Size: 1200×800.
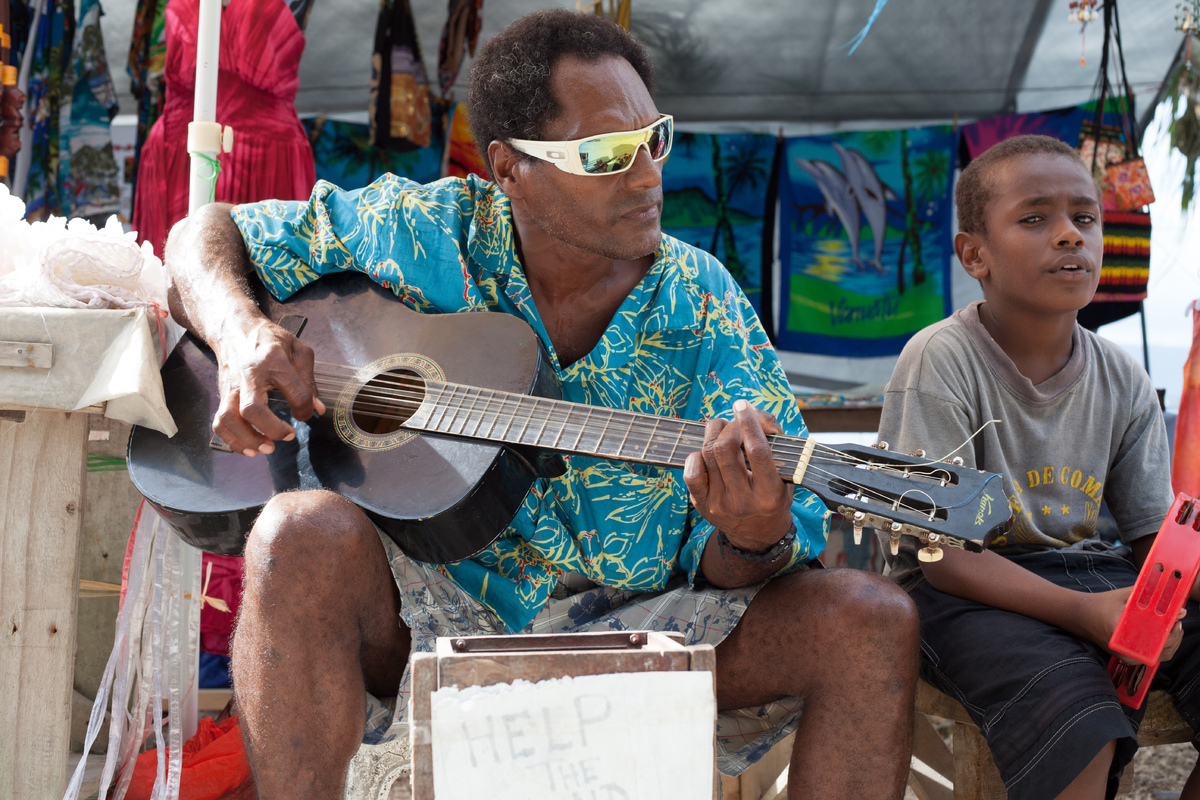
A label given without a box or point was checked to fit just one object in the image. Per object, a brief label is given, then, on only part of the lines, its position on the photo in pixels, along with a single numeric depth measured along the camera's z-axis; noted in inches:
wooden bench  74.3
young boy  66.9
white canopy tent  167.6
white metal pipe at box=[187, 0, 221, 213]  95.8
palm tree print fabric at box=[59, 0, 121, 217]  161.9
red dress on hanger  131.3
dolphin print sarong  186.7
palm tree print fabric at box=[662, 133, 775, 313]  189.6
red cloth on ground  82.4
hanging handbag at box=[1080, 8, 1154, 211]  162.1
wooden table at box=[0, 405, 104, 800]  73.5
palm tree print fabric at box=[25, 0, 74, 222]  157.9
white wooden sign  40.9
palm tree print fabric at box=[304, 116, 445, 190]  176.4
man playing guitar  55.1
